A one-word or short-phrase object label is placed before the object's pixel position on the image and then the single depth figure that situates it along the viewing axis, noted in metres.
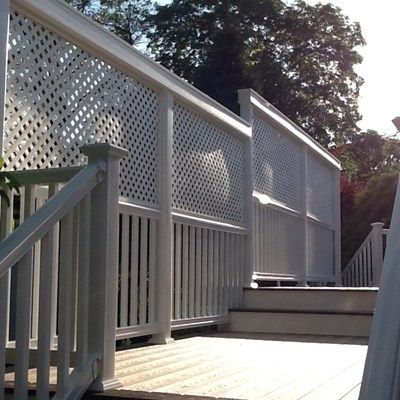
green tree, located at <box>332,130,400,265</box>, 13.48
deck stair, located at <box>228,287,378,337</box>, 5.84
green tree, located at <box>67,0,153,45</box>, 17.98
